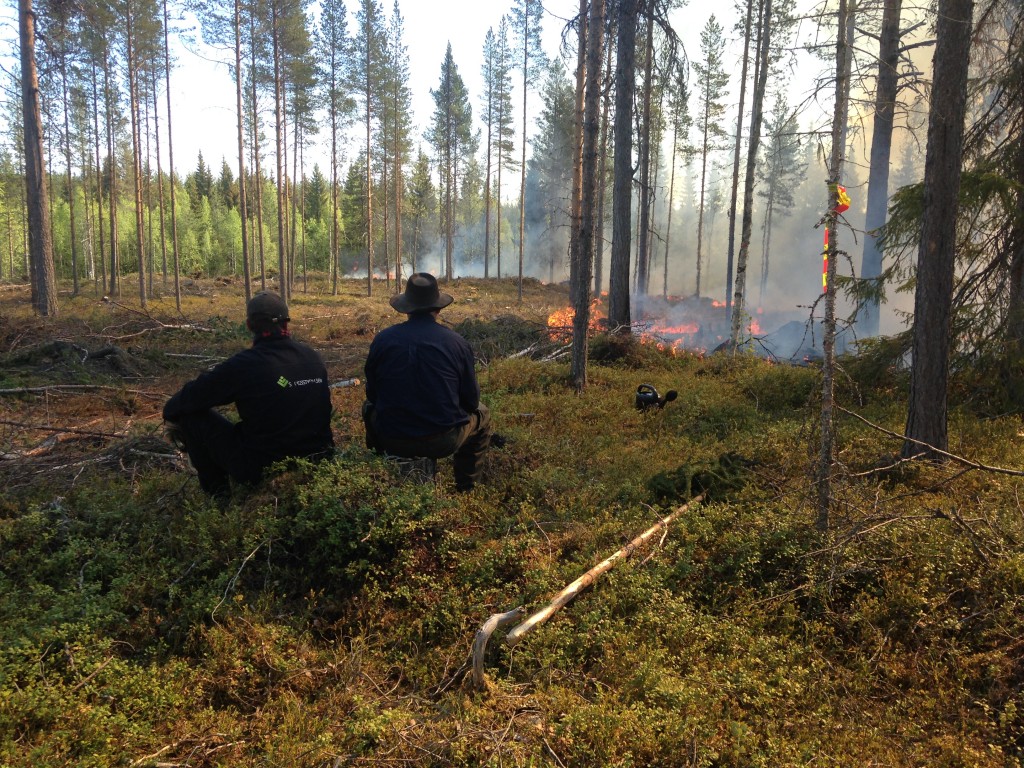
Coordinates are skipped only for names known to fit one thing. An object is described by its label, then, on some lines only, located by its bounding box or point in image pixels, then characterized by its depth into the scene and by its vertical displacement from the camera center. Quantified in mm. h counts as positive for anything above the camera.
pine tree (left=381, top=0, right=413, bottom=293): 34062 +11739
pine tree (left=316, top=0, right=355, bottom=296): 29188 +12245
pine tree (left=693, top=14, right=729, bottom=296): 31406 +12741
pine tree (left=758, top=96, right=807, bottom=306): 44531 +10280
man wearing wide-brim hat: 4879 -668
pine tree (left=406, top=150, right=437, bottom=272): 45456 +9335
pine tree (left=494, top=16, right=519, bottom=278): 38781 +13443
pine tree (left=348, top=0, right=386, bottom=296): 30016 +12618
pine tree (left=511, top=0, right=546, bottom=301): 30453 +14672
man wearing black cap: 4582 -827
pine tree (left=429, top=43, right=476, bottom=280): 39531 +12920
